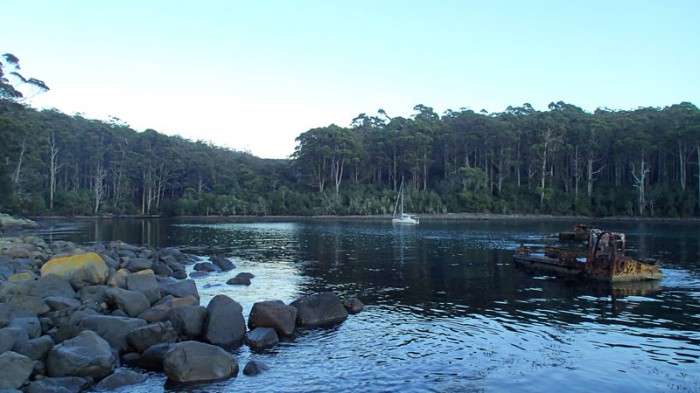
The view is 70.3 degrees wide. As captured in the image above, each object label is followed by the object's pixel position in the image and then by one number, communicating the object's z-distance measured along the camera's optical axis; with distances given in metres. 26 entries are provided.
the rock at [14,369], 9.66
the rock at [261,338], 13.50
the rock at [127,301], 14.99
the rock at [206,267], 27.88
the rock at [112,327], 12.50
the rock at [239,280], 23.53
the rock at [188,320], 13.64
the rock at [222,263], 28.88
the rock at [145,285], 16.64
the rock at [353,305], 17.60
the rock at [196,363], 10.98
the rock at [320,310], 15.93
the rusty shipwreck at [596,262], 23.91
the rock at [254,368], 11.41
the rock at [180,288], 17.81
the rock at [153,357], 11.66
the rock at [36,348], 10.89
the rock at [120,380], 10.37
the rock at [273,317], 14.72
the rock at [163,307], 14.41
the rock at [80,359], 10.63
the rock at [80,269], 17.64
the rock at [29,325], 11.99
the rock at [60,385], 9.62
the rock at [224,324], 13.67
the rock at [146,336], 12.36
